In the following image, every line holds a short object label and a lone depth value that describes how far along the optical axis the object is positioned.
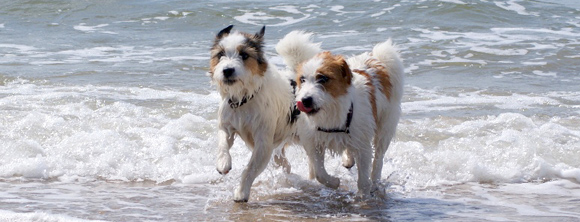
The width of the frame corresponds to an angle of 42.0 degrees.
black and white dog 5.69
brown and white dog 5.50
